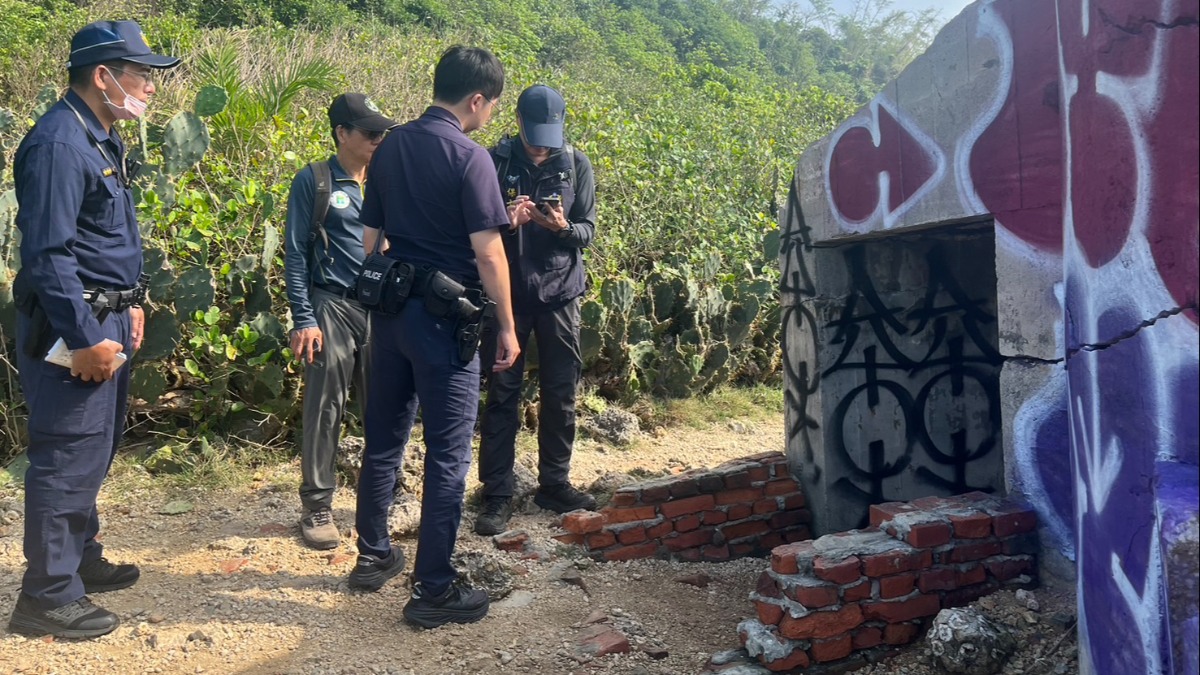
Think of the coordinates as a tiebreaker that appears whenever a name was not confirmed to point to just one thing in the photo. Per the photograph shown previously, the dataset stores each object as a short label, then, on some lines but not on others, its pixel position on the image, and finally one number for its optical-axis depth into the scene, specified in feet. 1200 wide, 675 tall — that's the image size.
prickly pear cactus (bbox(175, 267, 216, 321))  14.48
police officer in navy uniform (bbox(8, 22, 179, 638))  8.88
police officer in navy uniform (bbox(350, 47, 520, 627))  9.78
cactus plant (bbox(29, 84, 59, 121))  16.58
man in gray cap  12.32
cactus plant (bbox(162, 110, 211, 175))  15.97
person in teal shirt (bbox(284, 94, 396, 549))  11.77
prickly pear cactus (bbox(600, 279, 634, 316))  19.12
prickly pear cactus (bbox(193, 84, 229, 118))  17.54
